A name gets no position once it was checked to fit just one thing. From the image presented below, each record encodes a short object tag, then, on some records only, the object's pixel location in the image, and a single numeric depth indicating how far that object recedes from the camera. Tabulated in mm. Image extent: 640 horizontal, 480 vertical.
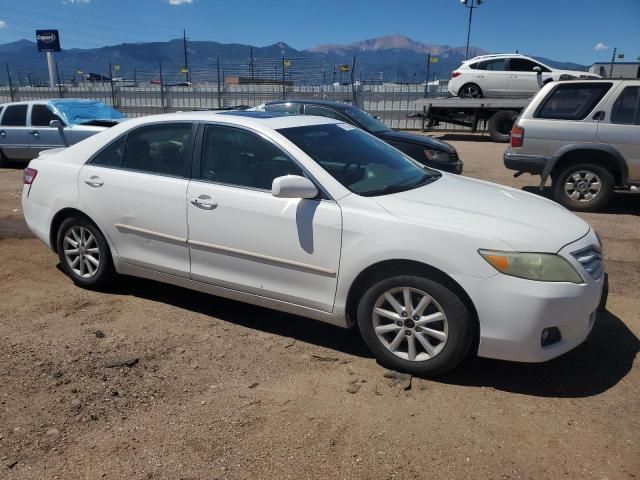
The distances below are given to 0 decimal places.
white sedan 2994
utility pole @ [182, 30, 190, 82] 29769
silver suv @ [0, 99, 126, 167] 10500
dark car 8867
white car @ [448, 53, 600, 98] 18625
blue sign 31706
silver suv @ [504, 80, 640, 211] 7461
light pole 34562
